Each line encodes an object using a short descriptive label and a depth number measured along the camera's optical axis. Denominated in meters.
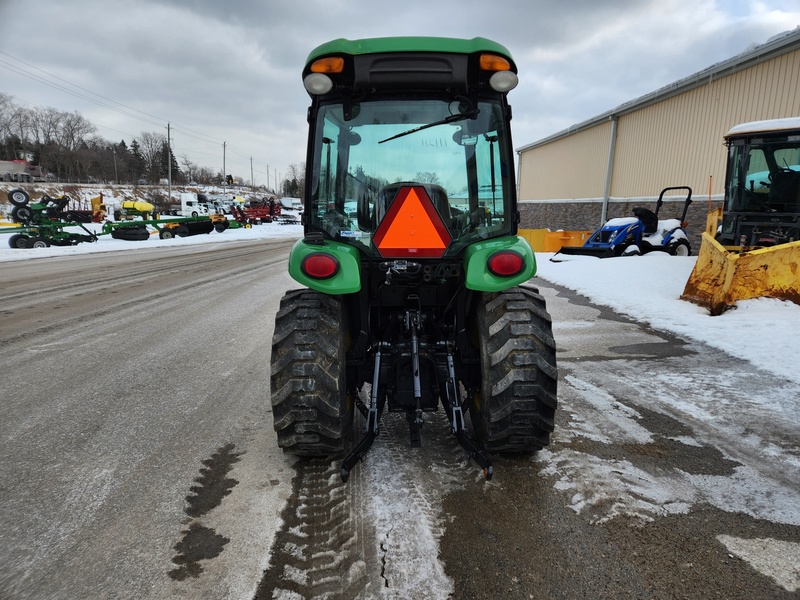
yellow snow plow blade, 6.30
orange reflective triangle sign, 2.61
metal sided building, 12.61
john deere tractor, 2.56
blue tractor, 12.83
